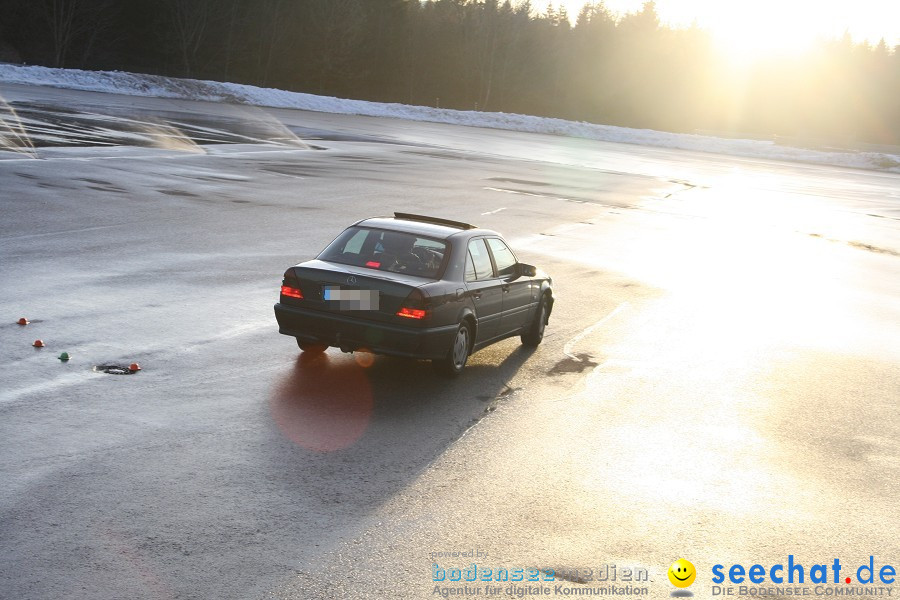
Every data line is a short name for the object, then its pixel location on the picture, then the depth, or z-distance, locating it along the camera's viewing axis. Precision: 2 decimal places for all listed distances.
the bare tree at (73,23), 74.94
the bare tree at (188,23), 83.44
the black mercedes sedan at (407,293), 9.61
